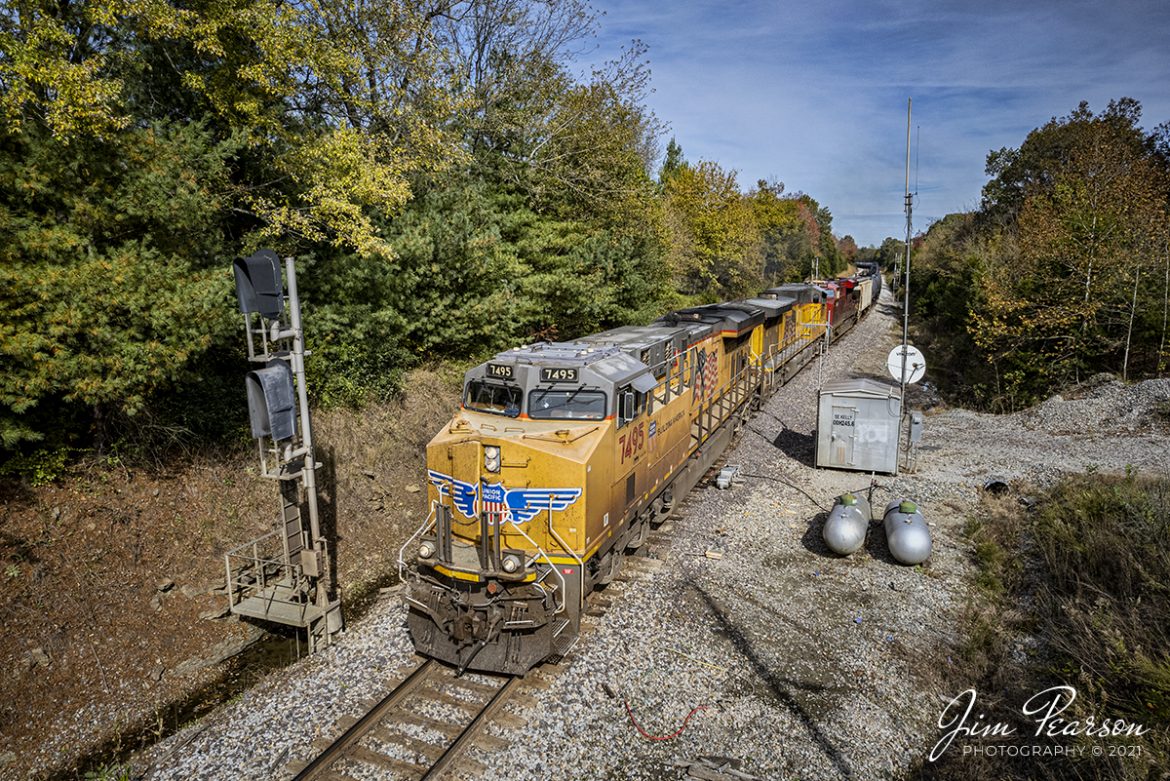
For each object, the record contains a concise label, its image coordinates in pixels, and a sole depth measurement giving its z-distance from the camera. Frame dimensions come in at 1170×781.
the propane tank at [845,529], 10.91
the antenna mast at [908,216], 12.36
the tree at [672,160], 54.53
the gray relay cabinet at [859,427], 14.67
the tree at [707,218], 38.28
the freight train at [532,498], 7.79
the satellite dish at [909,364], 13.68
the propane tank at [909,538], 10.62
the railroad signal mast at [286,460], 8.24
